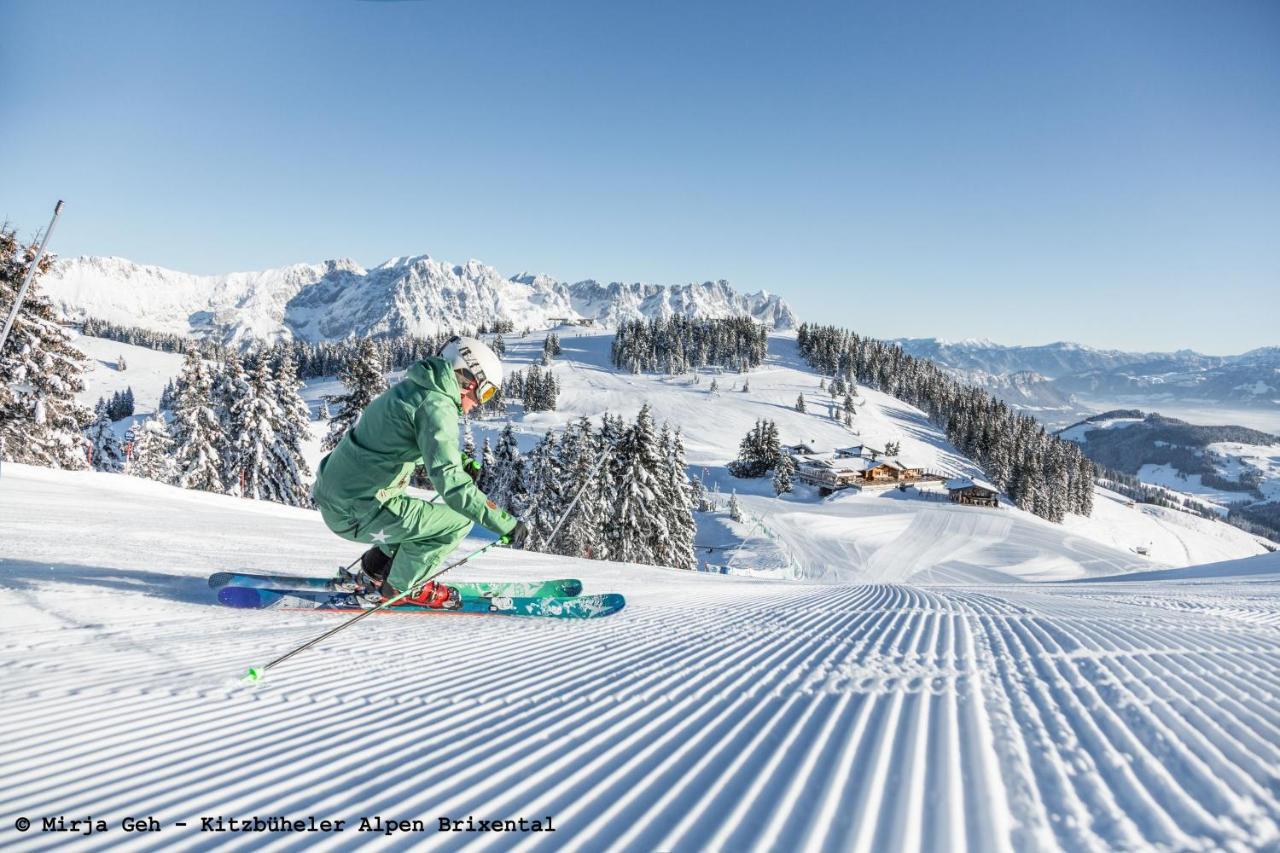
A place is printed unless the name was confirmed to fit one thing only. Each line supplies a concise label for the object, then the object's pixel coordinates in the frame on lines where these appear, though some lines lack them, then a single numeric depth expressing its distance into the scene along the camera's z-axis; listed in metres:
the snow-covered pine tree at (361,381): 28.09
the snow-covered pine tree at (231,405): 30.98
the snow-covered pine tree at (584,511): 31.02
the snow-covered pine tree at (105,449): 56.66
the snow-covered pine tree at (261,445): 30.64
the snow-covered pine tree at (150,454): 46.31
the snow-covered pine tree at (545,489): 34.41
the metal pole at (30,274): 7.96
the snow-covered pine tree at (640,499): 31.64
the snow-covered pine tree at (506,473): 39.31
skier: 4.61
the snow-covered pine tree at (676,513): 33.47
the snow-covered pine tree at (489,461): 38.21
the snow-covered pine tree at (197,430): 31.08
